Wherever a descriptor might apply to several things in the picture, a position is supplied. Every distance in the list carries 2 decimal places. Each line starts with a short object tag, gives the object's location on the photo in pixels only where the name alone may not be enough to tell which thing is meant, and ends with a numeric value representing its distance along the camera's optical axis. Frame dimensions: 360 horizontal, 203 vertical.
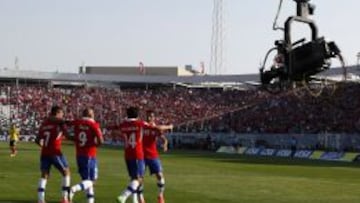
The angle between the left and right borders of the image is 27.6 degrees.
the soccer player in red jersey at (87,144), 17.92
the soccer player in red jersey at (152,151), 19.08
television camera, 11.16
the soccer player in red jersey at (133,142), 18.33
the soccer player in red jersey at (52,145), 18.75
